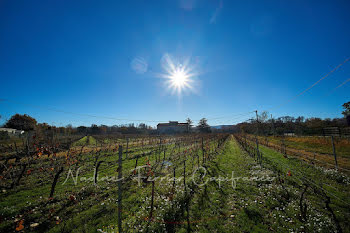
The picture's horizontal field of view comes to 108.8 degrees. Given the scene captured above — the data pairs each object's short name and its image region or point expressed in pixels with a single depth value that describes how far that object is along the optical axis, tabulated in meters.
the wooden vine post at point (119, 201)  3.55
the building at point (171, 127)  87.19
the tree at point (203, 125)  83.91
